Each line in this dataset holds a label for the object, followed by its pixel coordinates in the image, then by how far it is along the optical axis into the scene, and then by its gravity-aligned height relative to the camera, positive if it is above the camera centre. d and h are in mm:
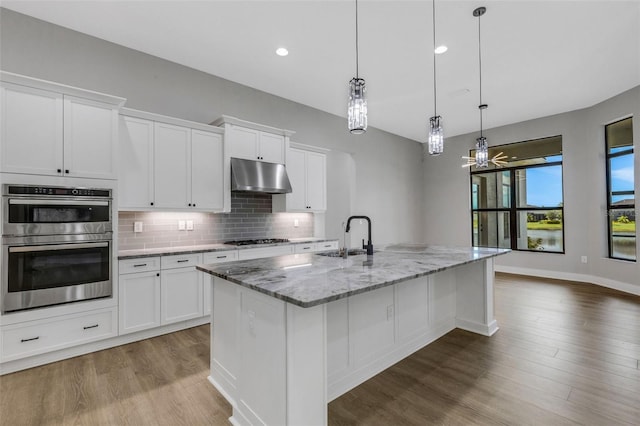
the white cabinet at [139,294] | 2891 -765
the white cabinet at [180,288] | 3135 -775
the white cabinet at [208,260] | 3418 -510
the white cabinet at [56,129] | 2447 +791
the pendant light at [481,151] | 3453 +757
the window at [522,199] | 5969 +355
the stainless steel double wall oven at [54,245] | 2395 -234
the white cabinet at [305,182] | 4621 +570
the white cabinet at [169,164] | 3146 +613
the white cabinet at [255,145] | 3898 +1007
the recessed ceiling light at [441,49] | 3488 +1989
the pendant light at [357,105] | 2137 +809
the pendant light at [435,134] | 2840 +785
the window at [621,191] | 4836 +409
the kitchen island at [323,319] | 1439 -710
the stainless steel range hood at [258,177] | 3840 +548
